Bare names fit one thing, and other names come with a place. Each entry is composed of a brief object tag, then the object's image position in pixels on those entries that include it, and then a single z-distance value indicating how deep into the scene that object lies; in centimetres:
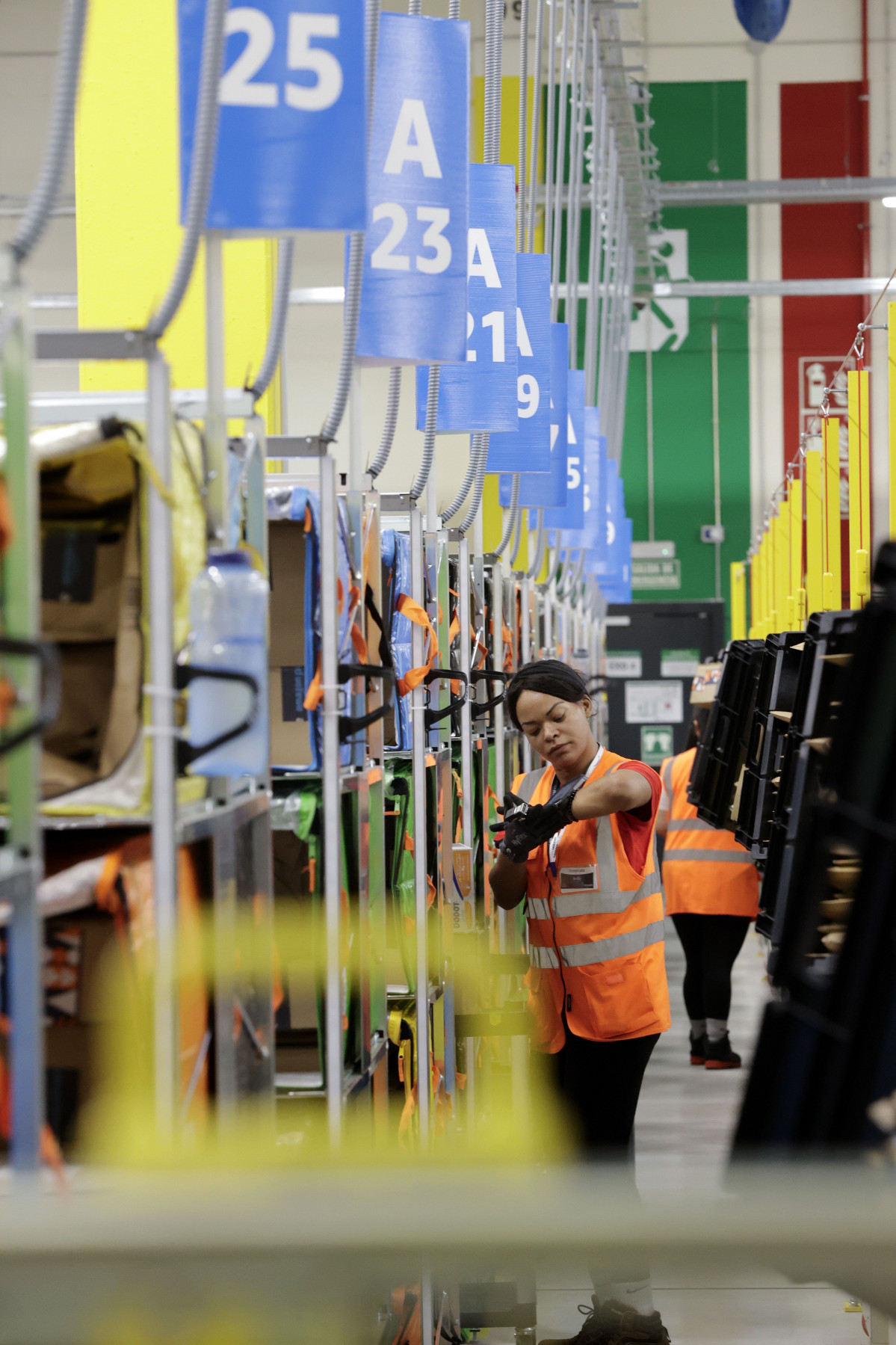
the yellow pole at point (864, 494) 1112
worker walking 1585
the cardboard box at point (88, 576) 409
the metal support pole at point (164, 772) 385
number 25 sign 467
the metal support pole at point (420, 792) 766
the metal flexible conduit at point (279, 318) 521
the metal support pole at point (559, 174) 1377
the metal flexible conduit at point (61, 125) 372
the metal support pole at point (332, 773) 576
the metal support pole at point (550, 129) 1299
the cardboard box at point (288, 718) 634
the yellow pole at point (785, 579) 2114
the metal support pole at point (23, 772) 331
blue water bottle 397
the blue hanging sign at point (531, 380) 1097
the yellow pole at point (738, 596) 3487
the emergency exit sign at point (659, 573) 3591
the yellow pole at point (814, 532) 1775
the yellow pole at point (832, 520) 1504
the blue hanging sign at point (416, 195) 659
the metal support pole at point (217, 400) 447
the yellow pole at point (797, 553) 1809
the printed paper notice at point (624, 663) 3052
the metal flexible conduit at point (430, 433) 801
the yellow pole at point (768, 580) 2650
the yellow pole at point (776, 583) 2340
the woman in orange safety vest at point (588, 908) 828
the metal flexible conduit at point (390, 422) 723
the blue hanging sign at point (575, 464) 1595
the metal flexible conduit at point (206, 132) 434
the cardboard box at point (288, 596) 634
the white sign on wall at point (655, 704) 3023
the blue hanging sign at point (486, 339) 905
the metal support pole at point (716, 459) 3531
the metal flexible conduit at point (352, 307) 568
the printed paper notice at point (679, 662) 3048
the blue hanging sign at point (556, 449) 1314
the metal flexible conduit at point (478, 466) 1009
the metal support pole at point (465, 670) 1003
